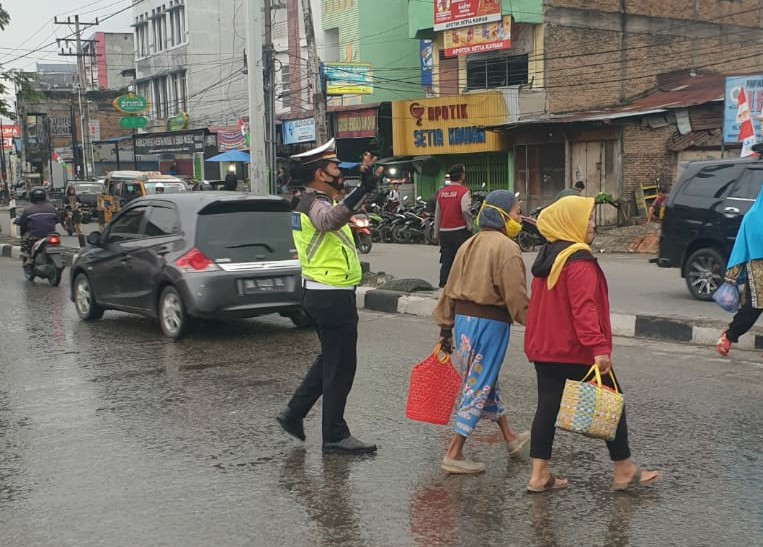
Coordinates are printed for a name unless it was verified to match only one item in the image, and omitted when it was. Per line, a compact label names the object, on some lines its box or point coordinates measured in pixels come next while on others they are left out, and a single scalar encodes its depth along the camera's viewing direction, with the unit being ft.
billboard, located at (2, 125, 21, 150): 324.15
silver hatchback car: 32.50
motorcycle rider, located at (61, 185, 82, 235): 89.79
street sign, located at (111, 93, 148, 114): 145.07
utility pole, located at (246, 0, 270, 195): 55.42
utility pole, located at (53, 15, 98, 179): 165.05
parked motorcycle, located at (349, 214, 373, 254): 67.72
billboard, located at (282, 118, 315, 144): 122.93
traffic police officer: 17.80
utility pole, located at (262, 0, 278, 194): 62.85
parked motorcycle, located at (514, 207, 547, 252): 71.77
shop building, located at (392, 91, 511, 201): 98.22
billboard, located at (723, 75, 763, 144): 67.00
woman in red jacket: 14.94
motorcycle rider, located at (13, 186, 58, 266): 52.95
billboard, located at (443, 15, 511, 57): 95.50
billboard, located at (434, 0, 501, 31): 95.66
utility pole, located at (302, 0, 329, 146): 63.91
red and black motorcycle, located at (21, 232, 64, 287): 52.24
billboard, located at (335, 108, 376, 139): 117.19
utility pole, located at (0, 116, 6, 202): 230.89
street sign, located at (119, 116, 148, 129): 146.20
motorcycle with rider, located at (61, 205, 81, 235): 96.21
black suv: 39.75
